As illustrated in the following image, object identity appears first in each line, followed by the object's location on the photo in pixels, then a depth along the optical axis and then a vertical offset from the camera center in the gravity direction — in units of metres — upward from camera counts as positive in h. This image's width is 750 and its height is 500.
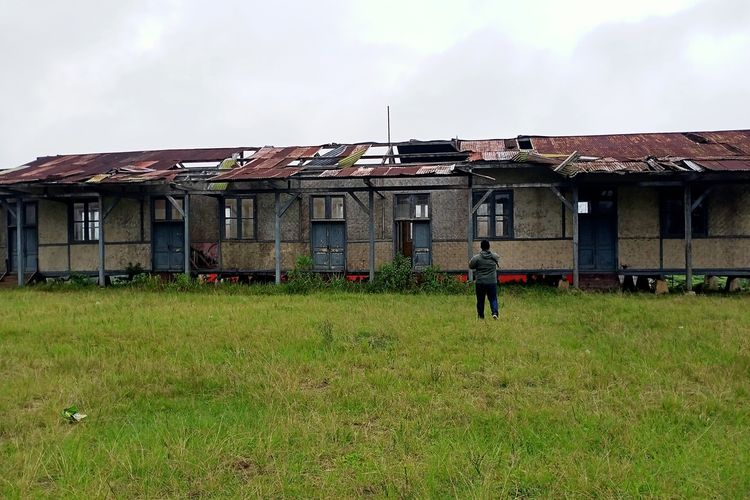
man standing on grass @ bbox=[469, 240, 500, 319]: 10.14 -0.57
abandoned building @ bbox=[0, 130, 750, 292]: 15.94 +0.98
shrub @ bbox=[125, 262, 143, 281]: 18.36 -0.79
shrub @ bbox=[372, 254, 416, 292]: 15.52 -0.96
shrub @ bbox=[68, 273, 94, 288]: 17.53 -1.08
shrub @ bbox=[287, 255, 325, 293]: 15.68 -0.94
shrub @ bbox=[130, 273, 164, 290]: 16.39 -1.07
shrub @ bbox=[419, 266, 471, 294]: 15.19 -1.07
